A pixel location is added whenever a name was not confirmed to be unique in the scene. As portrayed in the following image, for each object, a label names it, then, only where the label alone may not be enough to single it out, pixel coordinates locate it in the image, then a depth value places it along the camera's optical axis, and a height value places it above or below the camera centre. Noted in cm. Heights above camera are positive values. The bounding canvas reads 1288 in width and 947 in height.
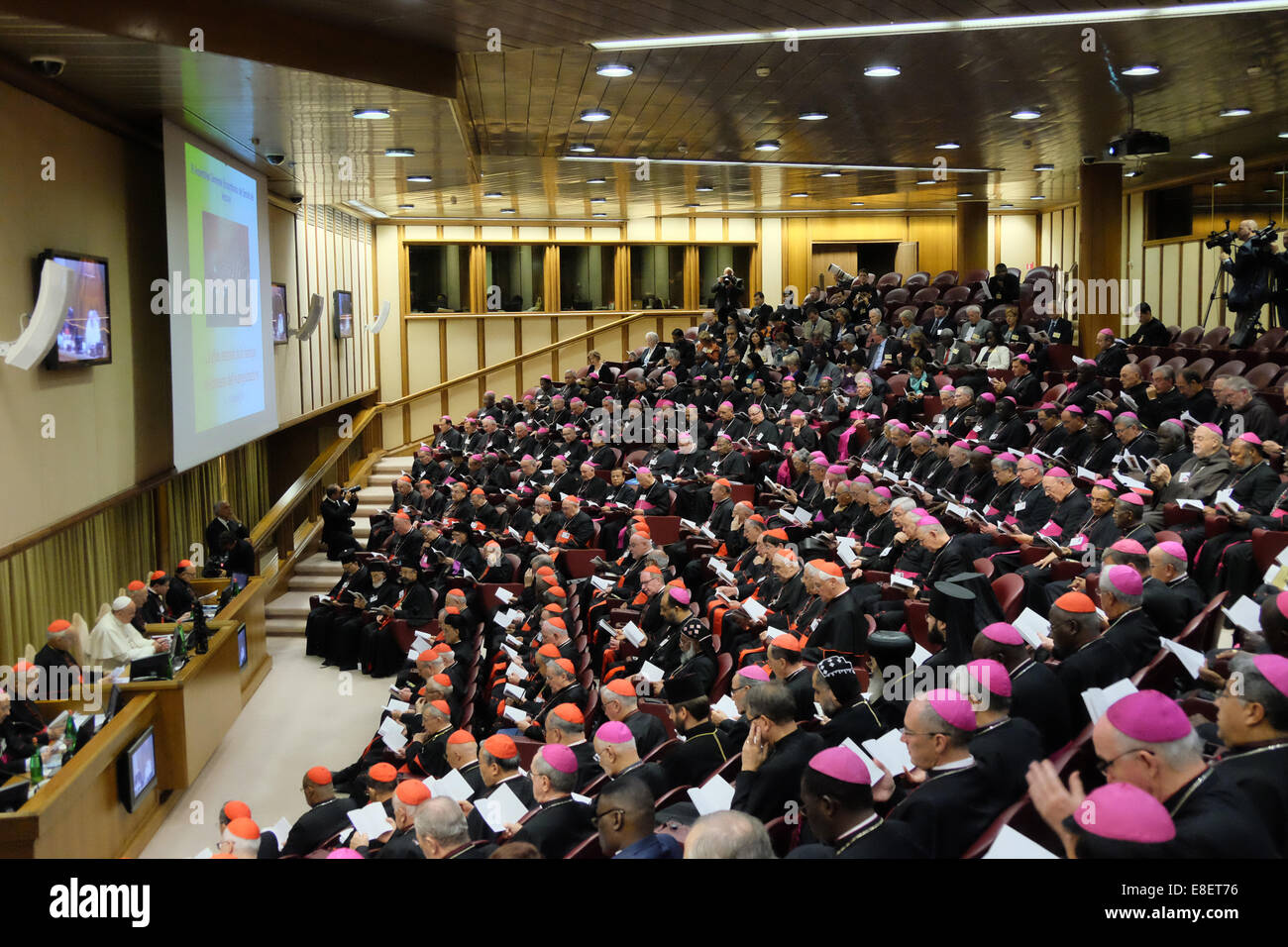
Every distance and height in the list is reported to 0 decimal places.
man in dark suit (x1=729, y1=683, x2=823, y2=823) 417 -150
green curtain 780 -157
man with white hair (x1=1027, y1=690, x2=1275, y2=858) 298 -114
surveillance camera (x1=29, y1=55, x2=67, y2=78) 671 +177
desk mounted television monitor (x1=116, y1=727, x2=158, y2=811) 719 -263
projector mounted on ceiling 984 +174
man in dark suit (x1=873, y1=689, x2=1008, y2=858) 351 -138
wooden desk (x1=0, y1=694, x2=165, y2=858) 577 -242
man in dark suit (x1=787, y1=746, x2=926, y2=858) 337 -136
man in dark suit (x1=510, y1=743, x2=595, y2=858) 430 -174
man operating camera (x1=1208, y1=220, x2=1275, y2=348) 1083 +69
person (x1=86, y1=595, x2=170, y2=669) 823 -200
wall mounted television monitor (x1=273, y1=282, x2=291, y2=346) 1338 +53
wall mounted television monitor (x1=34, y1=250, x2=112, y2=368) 750 +30
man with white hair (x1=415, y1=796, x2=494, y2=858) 425 -176
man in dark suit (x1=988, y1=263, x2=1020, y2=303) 1526 +82
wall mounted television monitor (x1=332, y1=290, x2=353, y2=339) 1706 +68
